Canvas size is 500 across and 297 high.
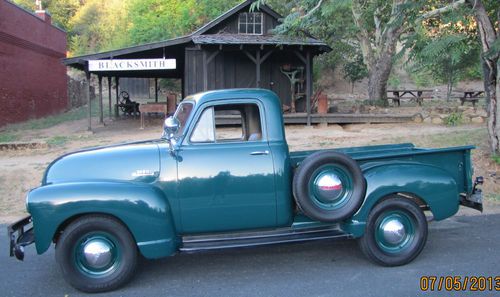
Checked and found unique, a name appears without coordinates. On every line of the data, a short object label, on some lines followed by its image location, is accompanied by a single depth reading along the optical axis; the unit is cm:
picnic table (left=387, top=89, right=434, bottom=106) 2482
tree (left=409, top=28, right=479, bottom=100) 962
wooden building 1755
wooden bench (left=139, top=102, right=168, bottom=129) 1877
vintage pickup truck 477
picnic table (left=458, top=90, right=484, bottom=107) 2232
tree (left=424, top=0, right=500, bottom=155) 1007
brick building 2036
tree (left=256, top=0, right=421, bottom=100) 2020
